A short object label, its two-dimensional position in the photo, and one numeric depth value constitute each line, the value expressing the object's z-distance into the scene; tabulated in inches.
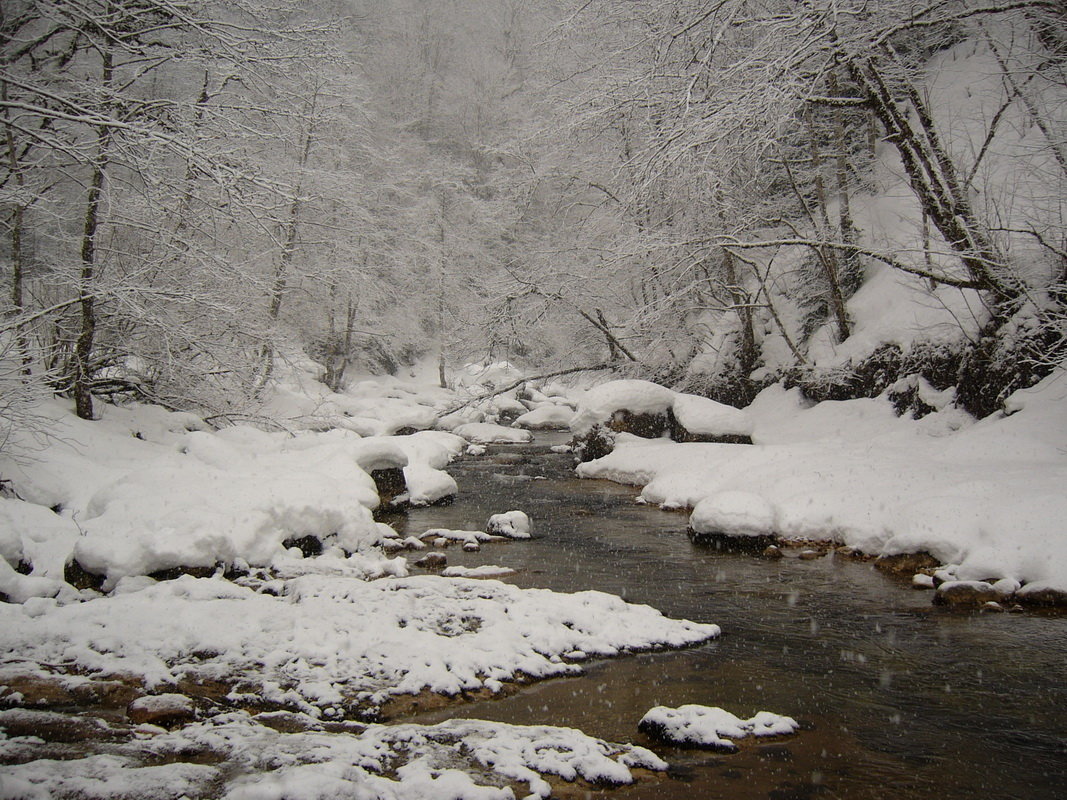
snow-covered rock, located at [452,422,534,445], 837.2
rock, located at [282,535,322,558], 315.6
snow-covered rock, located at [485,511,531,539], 378.0
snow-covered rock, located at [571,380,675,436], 629.0
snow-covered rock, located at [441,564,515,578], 298.7
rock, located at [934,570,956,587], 275.9
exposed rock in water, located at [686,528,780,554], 349.7
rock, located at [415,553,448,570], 313.9
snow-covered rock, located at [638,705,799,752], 161.5
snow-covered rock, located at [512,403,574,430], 978.1
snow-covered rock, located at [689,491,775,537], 354.0
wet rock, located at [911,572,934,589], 281.6
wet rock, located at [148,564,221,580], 256.1
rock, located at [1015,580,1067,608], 245.8
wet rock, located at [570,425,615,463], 630.5
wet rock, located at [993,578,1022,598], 254.7
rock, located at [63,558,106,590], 243.8
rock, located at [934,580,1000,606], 255.4
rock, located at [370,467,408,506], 454.9
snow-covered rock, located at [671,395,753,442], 556.1
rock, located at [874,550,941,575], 298.0
